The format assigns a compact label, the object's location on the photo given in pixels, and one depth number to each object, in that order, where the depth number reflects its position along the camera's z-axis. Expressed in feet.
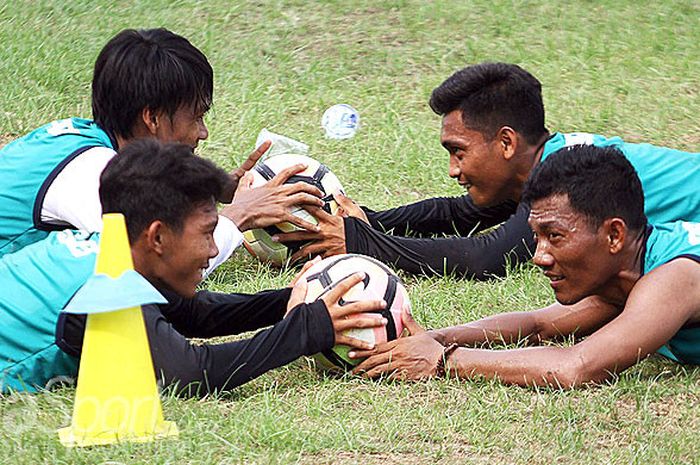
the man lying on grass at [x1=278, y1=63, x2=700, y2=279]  43.04
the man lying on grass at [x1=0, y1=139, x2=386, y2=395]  31.09
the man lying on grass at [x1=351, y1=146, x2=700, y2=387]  32.63
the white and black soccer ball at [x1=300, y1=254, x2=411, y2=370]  34.06
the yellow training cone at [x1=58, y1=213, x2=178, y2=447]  27.66
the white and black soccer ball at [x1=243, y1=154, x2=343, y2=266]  45.70
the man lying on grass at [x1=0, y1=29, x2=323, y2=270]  38.60
